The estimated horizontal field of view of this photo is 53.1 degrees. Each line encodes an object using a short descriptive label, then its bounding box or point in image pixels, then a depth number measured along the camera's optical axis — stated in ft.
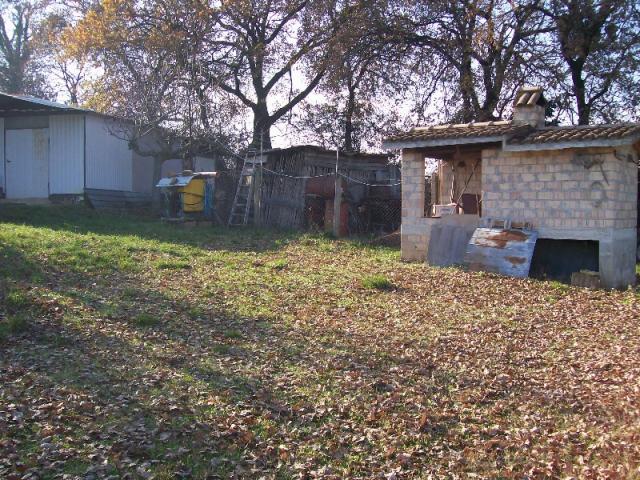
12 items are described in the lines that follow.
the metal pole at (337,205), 59.31
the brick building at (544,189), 40.14
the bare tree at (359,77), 64.49
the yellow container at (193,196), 63.93
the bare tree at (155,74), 68.18
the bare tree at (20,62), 116.37
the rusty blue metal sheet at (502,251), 41.34
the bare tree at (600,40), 55.98
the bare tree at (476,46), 59.41
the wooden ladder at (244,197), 66.44
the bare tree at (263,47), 74.38
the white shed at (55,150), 67.36
